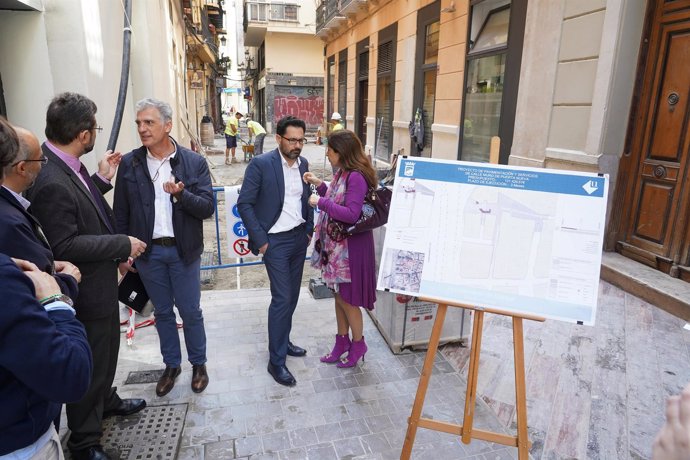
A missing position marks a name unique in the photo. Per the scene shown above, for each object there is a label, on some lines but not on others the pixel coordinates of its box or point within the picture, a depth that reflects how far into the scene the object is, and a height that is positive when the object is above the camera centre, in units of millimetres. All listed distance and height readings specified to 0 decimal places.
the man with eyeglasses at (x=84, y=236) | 2135 -595
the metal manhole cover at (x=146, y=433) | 2514 -1861
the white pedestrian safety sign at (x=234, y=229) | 4469 -1107
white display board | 2184 -554
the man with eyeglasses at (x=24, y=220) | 1466 -355
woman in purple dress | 3021 -815
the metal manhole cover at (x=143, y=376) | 3197 -1853
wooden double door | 4328 -202
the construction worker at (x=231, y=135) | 15680 -524
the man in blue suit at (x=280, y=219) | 3098 -685
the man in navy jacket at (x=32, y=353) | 1152 -643
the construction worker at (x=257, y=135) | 14703 -462
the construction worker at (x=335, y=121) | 13605 +64
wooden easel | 2223 -1390
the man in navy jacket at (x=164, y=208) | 2756 -557
